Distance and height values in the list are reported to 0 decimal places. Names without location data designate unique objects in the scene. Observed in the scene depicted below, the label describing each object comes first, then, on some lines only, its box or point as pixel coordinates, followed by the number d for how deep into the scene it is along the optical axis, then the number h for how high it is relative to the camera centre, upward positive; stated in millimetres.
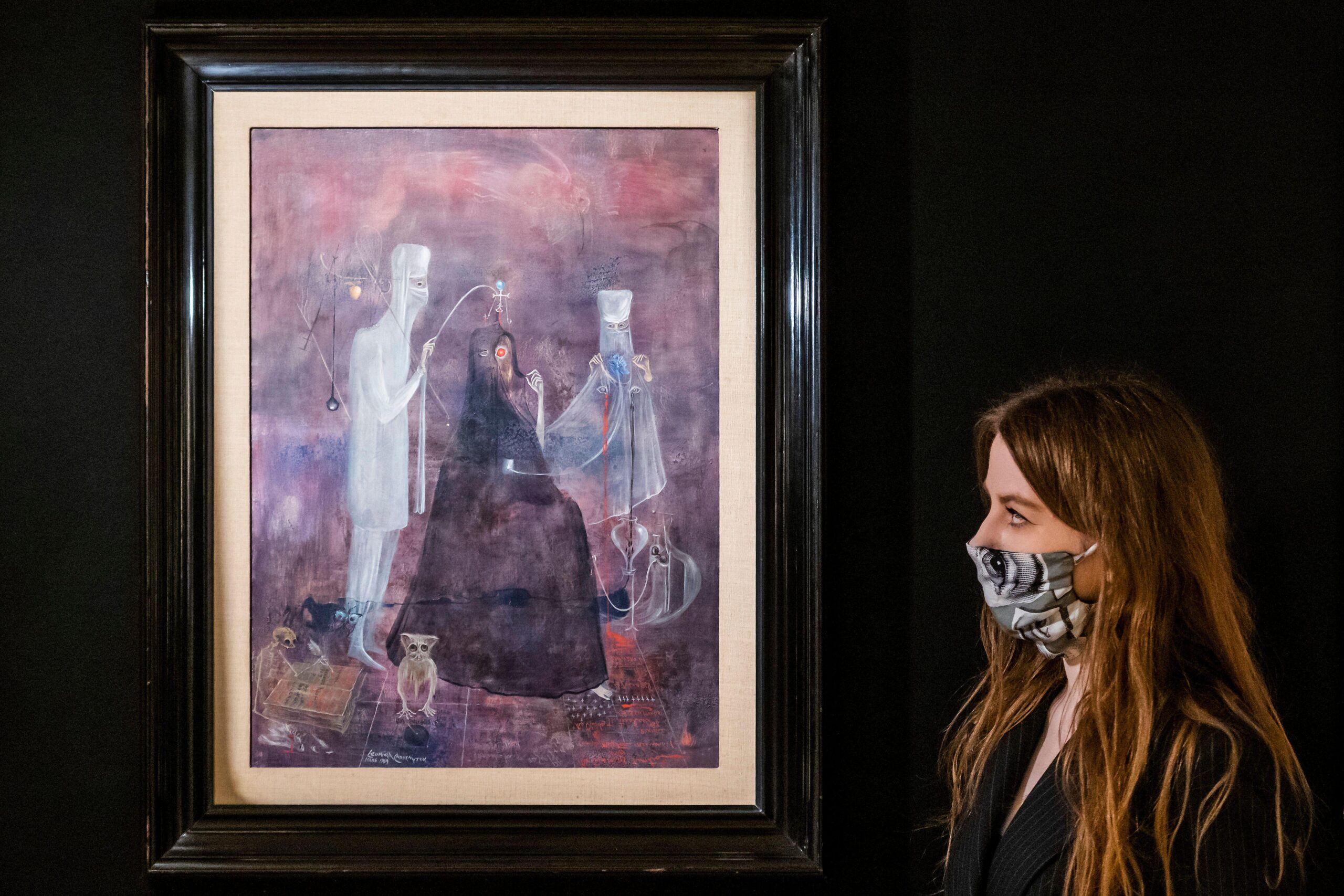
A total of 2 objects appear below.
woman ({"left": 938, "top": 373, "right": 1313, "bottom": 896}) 1076 -294
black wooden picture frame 1540 +31
